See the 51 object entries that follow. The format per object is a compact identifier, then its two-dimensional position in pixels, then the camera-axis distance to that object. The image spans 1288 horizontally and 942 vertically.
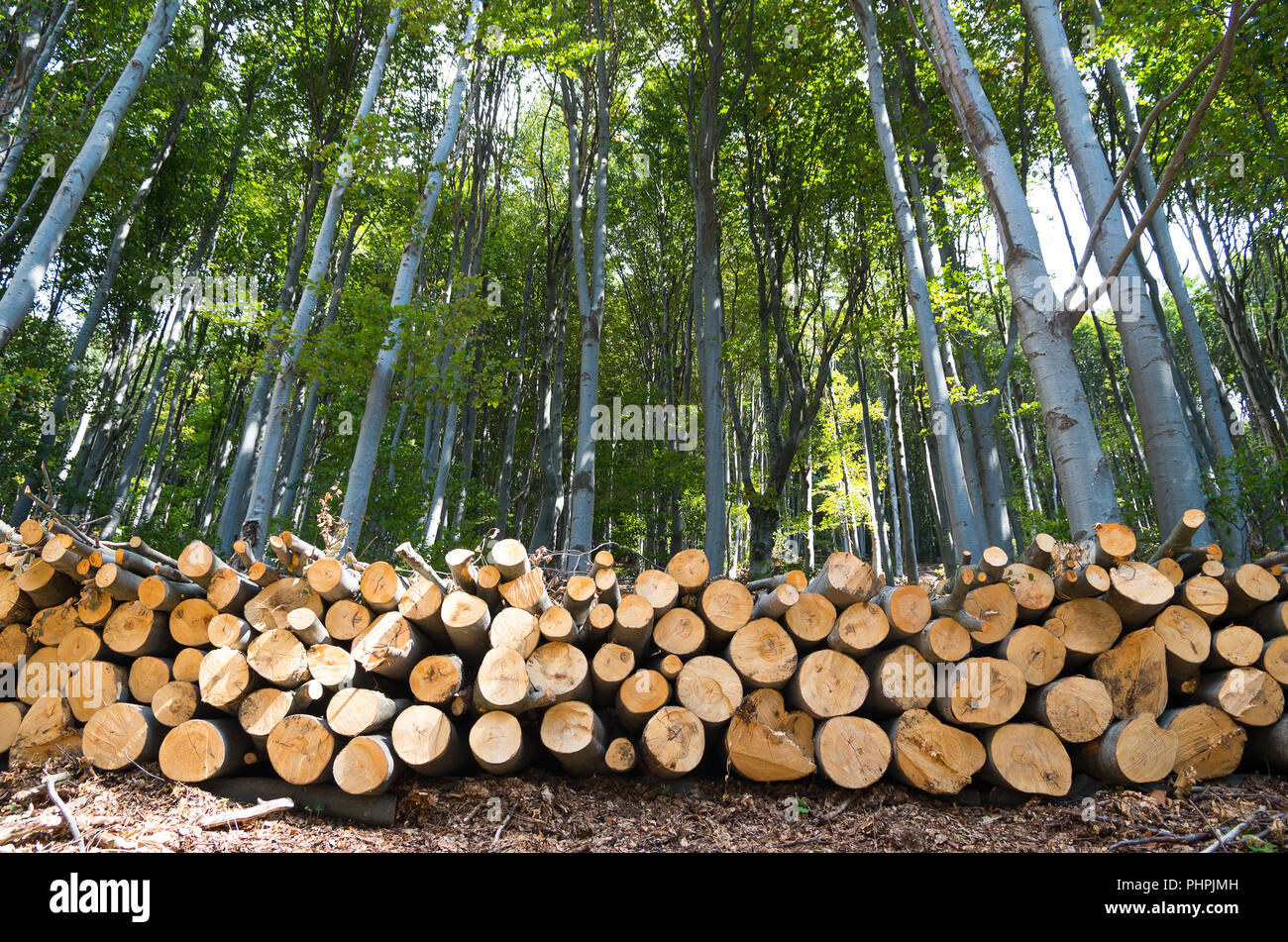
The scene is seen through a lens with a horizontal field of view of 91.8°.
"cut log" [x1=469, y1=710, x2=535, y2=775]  2.90
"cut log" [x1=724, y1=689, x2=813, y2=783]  3.00
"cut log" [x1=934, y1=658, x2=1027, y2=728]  2.94
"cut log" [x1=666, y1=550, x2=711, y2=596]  3.29
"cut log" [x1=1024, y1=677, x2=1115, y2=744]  2.91
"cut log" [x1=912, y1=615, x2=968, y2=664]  3.02
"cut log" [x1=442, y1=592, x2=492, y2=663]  3.04
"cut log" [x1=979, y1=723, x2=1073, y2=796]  2.86
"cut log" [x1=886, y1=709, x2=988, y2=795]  2.92
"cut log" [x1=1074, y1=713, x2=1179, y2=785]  2.81
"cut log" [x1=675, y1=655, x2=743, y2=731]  3.06
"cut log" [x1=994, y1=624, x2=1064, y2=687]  3.03
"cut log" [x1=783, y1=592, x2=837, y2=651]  3.14
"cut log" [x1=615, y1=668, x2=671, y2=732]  3.04
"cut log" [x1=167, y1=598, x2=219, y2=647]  3.28
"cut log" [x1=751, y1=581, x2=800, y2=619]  3.14
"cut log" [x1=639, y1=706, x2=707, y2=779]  2.96
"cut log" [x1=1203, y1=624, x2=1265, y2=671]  3.02
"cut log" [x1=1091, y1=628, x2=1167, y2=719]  3.00
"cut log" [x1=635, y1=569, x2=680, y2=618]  3.20
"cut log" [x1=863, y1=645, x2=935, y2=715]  3.03
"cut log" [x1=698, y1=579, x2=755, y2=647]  3.21
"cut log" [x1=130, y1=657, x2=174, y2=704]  3.26
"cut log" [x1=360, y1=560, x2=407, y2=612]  3.16
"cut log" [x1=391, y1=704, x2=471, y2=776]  2.86
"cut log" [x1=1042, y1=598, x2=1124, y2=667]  3.08
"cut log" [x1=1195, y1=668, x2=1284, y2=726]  2.93
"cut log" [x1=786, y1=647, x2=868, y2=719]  3.05
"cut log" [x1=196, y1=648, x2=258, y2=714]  3.03
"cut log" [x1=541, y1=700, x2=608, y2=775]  2.95
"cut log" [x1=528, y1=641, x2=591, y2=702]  3.03
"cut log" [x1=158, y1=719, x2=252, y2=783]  2.95
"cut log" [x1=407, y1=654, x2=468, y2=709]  3.01
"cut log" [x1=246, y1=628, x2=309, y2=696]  2.99
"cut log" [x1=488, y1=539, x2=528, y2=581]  3.15
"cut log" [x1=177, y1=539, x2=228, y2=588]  3.21
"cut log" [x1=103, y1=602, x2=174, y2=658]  3.27
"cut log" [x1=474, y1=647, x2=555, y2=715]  2.90
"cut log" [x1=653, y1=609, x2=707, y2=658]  3.17
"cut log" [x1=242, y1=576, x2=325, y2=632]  3.22
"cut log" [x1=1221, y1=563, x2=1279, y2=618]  3.08
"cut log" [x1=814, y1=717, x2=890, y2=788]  2.94
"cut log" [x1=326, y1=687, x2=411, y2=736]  2.87
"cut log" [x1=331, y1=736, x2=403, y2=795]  2.77
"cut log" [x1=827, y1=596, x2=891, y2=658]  3.08
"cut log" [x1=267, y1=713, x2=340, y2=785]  2.87
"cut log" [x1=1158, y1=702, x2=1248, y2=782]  2.91
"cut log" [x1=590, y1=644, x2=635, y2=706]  3.09
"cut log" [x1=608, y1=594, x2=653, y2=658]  3.09
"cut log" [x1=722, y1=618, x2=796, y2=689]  3.10
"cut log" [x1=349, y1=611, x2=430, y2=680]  3.04
